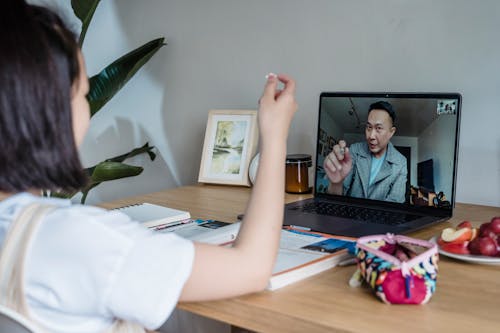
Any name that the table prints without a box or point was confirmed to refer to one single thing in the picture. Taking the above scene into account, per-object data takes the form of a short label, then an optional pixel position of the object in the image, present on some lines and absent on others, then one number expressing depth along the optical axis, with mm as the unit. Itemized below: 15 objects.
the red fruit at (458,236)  1125
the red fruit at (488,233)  1109
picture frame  1876
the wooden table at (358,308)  858
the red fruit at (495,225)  1114
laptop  1368
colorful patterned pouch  914
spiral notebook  1374
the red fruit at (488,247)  1096
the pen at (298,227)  1328
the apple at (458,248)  1124
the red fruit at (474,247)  1105
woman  751
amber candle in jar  1726
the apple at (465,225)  1145
